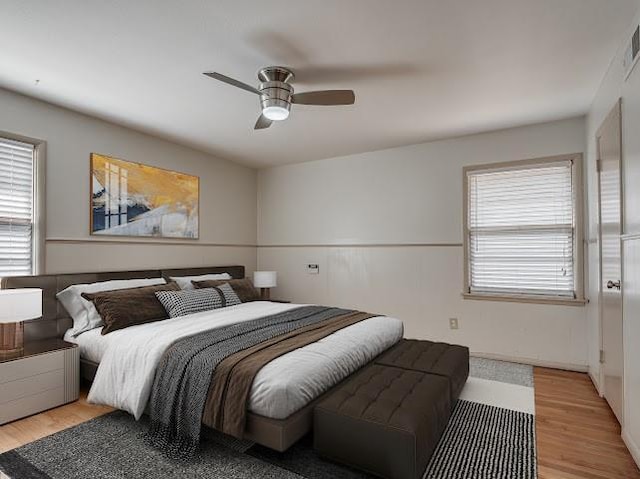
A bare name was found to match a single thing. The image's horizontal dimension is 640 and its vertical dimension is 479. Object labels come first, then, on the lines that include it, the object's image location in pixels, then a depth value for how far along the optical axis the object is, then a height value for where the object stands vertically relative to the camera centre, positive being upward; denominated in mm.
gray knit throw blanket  2193 -906
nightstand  2580 -1016
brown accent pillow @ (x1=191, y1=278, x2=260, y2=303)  4180 -512
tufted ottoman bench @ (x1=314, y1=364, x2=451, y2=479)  1830 -972
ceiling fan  2641 +1087
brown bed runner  2047 -836
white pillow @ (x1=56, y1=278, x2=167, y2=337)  3188 -565
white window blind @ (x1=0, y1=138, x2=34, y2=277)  3041 +319
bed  2029 -791
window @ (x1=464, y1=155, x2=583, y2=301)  3826 +157
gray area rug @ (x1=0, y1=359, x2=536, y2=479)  2021 -1277
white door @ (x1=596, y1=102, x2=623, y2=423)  2512 -81
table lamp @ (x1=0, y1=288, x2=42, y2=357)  2580 -507
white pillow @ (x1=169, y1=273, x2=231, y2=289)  4128 -411
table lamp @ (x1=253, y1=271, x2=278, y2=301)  5141 -511
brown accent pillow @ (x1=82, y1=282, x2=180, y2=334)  3061 -555
